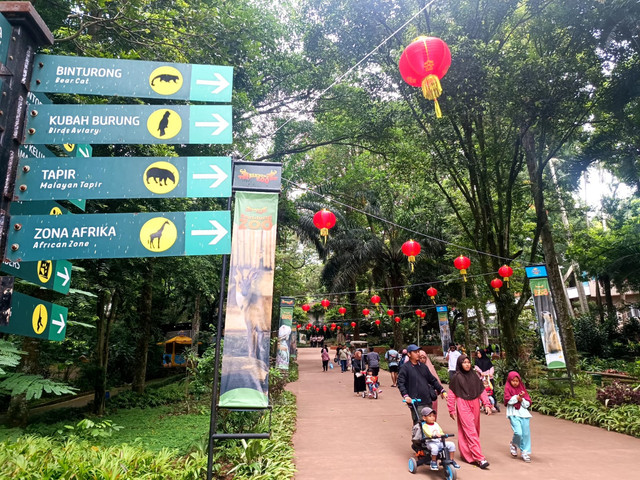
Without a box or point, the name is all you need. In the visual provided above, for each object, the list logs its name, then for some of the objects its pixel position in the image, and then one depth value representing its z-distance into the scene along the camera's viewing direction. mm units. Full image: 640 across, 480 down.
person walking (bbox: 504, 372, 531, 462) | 5496
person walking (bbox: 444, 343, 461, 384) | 10979
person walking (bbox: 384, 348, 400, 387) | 13351
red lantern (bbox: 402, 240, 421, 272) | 11195
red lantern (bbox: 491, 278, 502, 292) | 12008
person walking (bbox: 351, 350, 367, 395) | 12328
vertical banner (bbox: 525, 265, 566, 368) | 9266
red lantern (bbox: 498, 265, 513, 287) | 11133
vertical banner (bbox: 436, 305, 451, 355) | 16562
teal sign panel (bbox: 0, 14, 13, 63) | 2293
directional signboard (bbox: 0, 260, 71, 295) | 2580
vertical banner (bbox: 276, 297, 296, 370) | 14196
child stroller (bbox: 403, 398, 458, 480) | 4789
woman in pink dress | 5379
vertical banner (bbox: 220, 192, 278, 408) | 3938
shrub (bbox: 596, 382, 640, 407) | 8156
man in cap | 5840
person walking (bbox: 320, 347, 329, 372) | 20812
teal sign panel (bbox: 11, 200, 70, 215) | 2711
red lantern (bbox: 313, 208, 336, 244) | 9578
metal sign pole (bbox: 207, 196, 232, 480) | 3865
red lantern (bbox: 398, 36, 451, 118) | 4746
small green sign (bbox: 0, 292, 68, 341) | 2465
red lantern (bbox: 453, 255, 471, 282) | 11305
